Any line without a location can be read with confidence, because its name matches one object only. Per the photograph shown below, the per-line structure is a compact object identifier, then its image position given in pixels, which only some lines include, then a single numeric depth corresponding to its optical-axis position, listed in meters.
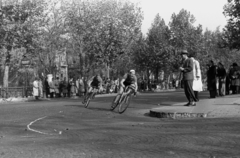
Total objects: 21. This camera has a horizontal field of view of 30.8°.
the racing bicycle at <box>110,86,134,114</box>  15.60
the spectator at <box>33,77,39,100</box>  34.19
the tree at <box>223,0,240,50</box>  43.00
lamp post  35.26
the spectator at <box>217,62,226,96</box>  23.29
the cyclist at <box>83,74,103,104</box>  19.08
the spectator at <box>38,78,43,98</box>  34.65
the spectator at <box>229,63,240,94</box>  25.44
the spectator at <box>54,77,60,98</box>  39.05
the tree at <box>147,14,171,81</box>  67.88
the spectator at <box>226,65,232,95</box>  26.97
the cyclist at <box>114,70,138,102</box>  15.93
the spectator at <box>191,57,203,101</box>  15.50
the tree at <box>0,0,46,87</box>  37.66
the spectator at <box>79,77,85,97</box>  41.45
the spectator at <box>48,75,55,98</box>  38.06
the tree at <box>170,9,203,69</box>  75.50
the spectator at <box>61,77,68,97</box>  40.34
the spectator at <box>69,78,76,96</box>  40.00
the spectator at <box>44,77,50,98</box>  38.05
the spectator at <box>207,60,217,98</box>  21.06
